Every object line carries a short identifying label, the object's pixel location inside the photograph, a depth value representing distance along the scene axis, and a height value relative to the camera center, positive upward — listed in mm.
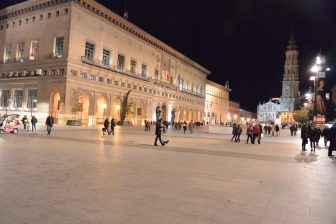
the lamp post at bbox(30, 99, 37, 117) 40912 +2538
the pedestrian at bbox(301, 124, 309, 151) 15758 -198
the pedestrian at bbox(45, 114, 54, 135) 21000 -128
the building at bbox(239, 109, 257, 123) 141575 +7057
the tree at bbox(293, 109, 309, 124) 76862 +4047
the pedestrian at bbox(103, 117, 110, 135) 23391 -127
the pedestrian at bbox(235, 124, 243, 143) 21719 -324
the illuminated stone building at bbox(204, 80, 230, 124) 94812 +8505
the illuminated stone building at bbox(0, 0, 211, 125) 39375 +9230
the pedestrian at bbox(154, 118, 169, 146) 15586 -217
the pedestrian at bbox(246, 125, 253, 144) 20677 -207
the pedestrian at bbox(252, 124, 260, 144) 19962 -180
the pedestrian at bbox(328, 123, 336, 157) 14039 -399
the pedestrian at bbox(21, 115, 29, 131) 25630 -241
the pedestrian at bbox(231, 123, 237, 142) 21891 -188
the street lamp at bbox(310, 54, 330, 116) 22828 +4986
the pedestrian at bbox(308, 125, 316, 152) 16006 -192
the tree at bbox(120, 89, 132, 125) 47312 +2507
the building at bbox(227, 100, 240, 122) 117594 +7165
